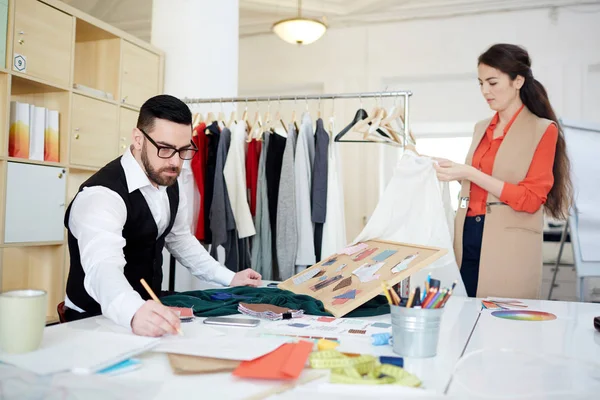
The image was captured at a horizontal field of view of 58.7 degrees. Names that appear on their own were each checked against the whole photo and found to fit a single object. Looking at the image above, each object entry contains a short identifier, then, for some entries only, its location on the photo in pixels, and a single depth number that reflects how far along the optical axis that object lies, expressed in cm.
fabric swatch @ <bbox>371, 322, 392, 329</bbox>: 132
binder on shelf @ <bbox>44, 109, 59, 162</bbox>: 314
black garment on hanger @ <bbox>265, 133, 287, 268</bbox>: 305
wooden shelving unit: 287
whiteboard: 270
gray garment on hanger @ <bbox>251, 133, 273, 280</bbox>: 304
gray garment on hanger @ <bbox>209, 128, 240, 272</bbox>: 297
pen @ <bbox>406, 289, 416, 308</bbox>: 105
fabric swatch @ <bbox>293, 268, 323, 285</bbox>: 182
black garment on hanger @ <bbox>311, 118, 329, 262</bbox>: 293
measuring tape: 86
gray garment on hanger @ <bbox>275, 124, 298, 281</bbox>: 295
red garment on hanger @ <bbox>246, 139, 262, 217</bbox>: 311
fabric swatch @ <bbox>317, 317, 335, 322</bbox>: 138
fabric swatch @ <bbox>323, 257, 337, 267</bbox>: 186
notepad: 91
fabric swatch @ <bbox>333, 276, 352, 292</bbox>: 159
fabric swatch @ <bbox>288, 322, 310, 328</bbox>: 130
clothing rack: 263
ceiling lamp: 463
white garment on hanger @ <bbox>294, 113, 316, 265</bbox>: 293
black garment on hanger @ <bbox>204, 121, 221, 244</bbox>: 310
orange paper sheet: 88
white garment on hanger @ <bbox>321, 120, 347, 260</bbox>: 296
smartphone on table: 129
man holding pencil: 136
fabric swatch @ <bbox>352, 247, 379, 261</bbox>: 178
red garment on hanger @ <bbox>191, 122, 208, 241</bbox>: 306
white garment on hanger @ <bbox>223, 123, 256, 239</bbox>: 301
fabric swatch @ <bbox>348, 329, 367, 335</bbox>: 123
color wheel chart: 149
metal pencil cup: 103
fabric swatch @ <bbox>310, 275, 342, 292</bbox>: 167
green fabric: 143
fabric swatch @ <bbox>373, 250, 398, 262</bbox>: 168
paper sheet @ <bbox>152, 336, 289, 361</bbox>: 99
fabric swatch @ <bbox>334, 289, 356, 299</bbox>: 149
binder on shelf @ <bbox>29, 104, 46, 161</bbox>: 303
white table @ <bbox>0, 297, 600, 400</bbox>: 83
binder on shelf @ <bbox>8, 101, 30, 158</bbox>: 293
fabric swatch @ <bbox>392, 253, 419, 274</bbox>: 151
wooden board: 145
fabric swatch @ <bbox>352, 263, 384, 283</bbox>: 157
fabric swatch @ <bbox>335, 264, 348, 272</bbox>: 176
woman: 217
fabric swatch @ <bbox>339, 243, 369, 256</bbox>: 188
